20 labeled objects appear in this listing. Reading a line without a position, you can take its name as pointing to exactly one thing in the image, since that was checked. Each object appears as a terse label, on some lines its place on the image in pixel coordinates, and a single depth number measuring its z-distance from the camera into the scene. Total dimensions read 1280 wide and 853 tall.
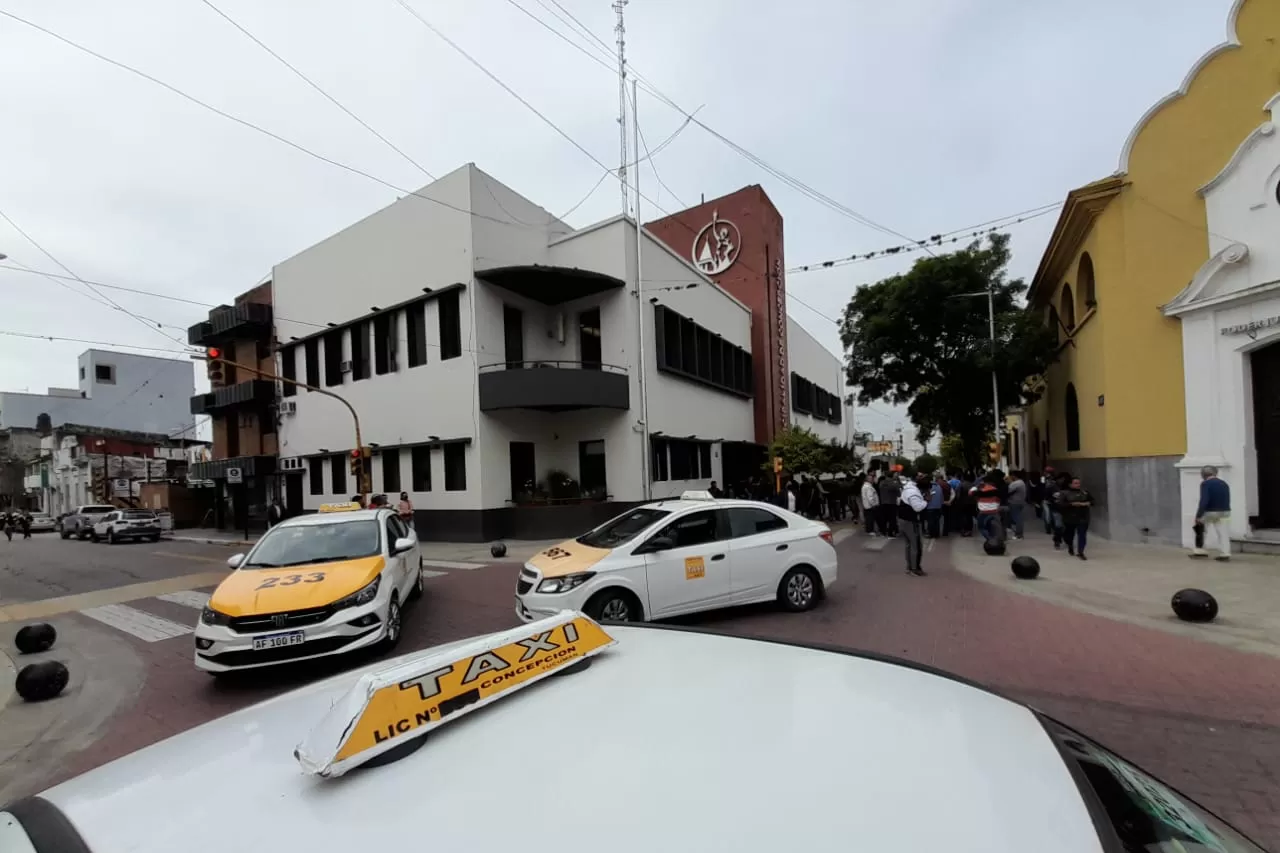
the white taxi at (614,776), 1.16
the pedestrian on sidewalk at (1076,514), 11.66
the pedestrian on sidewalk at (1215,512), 10.70
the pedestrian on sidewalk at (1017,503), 14.01
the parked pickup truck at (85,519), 29.30
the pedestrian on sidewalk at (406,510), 17.55
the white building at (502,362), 19.39
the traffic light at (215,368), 14.63
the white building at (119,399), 55.34
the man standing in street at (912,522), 10.25
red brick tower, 28.64
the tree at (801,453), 21.03
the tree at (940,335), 24.05
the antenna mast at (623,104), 18.14
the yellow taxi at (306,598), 5.82
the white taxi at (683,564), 6.96
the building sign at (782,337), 30.62
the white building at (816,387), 37.31
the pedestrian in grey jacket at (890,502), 15.48
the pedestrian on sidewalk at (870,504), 16.95
